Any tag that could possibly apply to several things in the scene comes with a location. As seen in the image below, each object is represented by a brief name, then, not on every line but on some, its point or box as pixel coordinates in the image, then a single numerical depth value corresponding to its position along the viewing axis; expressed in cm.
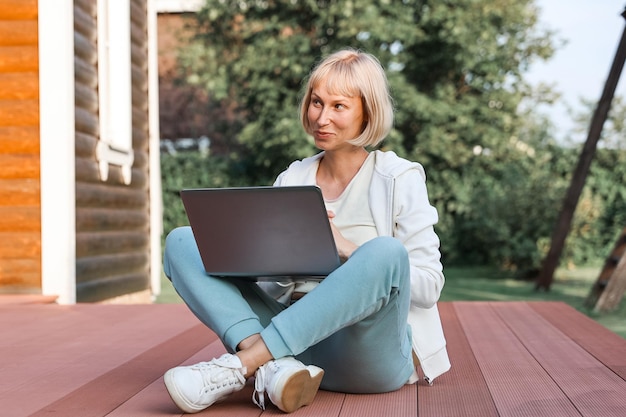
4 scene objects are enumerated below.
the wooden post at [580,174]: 703
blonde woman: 196
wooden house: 491
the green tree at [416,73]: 1109
